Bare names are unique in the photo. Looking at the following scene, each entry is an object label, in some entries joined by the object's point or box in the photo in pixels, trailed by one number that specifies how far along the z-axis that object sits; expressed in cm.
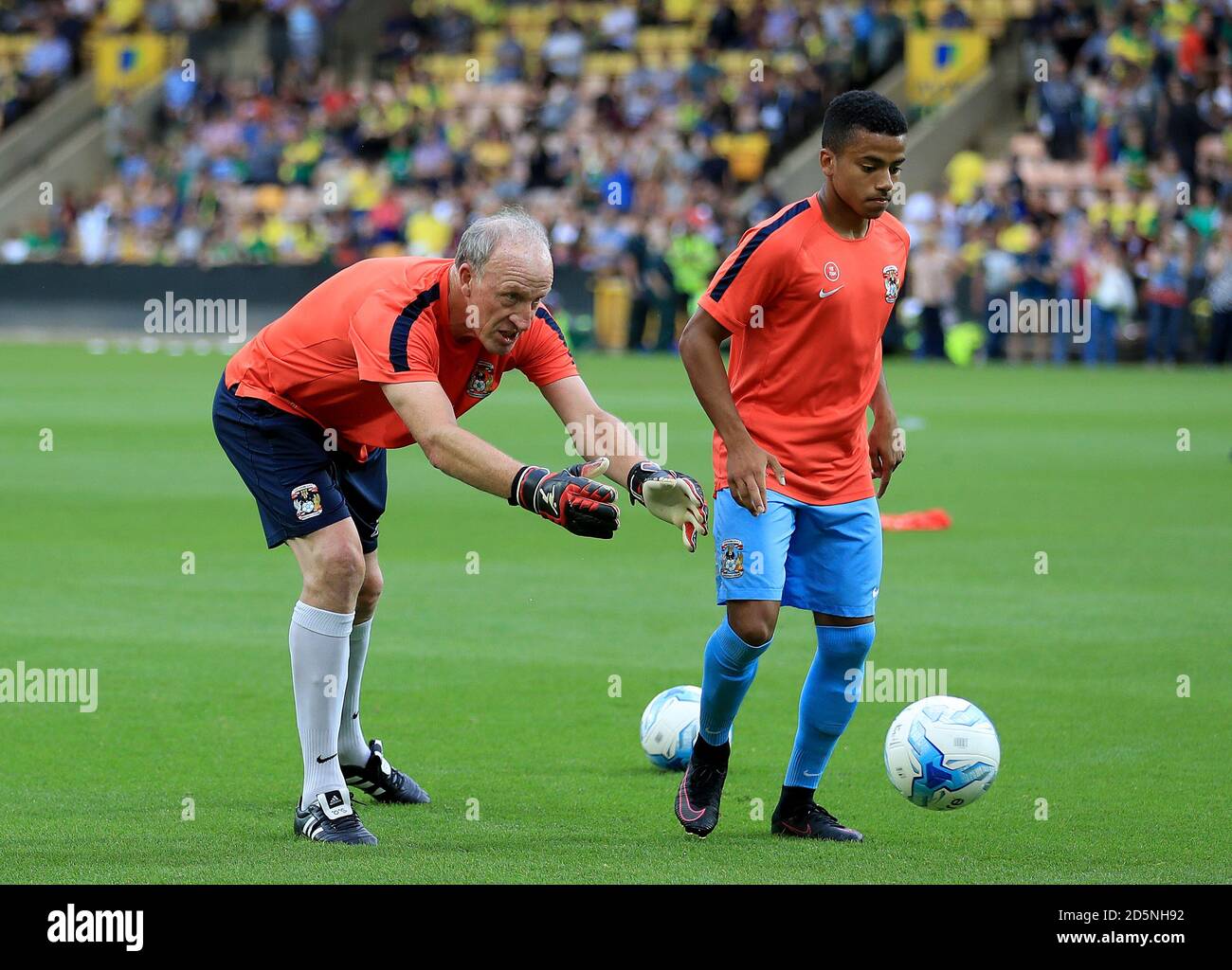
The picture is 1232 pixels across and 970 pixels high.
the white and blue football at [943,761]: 655
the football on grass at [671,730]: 736
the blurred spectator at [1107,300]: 3141
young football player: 633
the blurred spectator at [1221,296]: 3064
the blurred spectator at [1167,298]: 3120
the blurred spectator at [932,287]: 3180
